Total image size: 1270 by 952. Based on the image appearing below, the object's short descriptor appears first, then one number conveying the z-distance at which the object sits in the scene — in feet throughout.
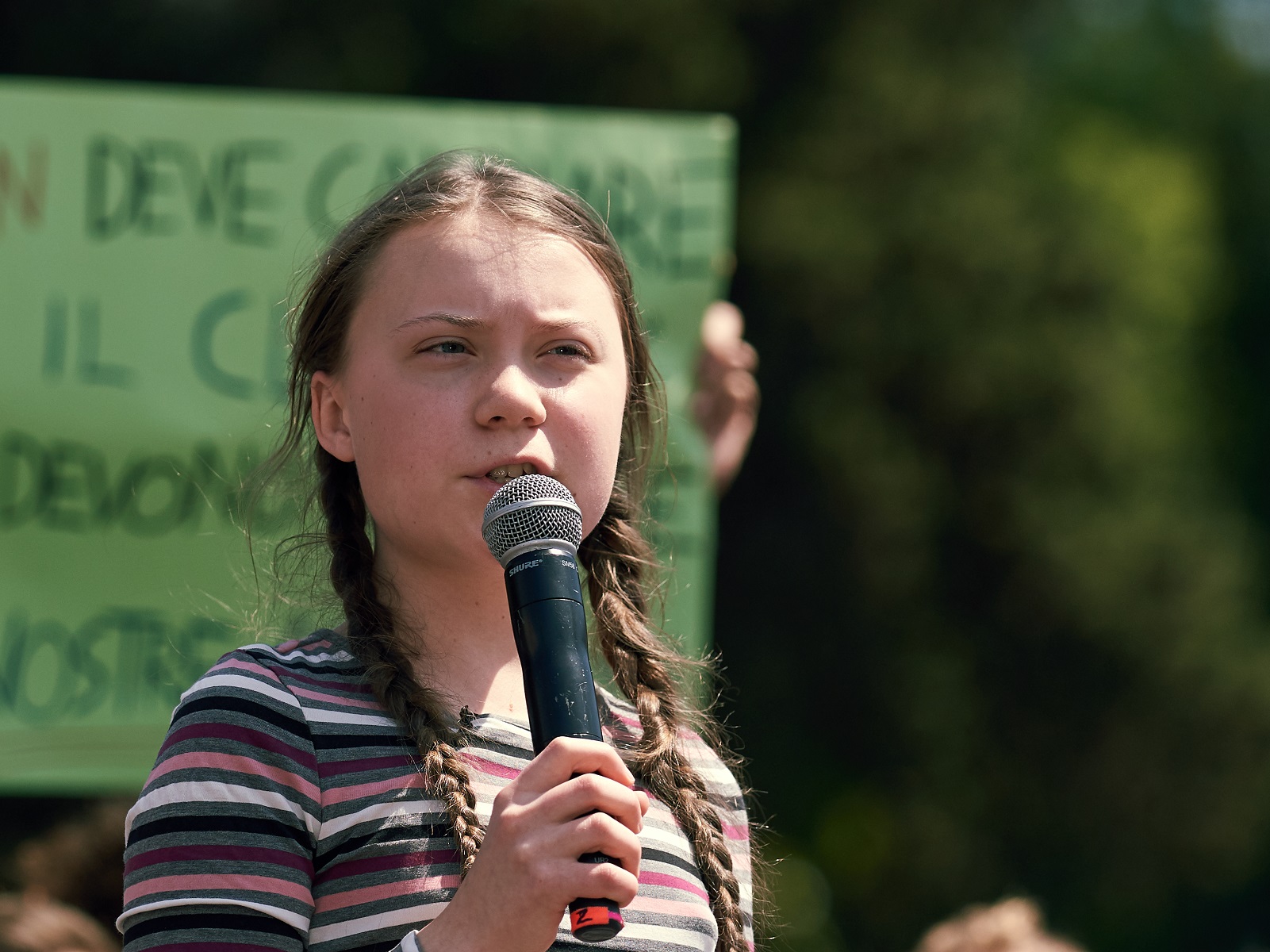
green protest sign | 22.57
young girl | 15.14
